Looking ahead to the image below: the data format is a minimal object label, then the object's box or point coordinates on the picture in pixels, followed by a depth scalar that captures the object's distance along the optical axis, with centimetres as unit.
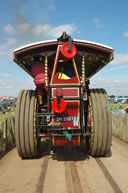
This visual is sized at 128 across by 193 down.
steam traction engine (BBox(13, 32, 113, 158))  453
